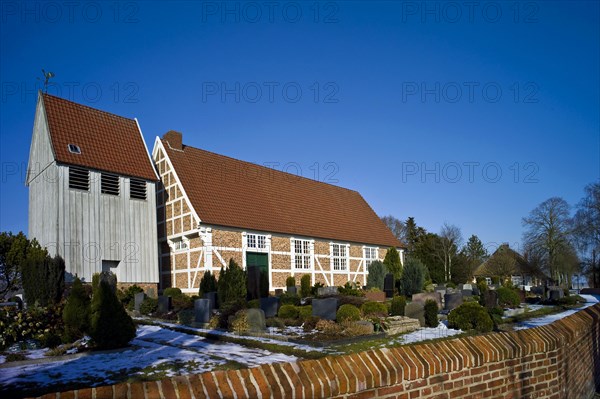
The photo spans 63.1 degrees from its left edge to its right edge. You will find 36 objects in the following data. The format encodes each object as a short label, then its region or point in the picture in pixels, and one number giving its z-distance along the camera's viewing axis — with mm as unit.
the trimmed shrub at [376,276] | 27984
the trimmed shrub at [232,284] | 18953
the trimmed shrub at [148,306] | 18781
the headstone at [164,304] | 18109
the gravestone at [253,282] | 19484
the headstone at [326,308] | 14406
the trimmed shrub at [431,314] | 15203
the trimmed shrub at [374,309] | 15438
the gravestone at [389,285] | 25797
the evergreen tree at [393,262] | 33156
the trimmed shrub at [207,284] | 19969
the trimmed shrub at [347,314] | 14045
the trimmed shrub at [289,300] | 18969
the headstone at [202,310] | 15500
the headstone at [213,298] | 17672
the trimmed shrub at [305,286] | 24969
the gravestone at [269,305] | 16344
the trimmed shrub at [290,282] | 26498
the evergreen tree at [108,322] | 10469
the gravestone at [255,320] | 13500
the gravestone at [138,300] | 19200
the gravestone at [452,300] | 18562
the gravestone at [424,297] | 18302
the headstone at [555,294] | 25134
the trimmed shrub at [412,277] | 27156
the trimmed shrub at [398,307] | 16266
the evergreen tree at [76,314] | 11188
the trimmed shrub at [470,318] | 13828
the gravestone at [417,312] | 15305
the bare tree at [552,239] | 48938
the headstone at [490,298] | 18234
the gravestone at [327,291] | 21752
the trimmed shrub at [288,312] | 15945
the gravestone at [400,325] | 13870
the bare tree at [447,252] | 47781
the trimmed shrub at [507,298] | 21094
